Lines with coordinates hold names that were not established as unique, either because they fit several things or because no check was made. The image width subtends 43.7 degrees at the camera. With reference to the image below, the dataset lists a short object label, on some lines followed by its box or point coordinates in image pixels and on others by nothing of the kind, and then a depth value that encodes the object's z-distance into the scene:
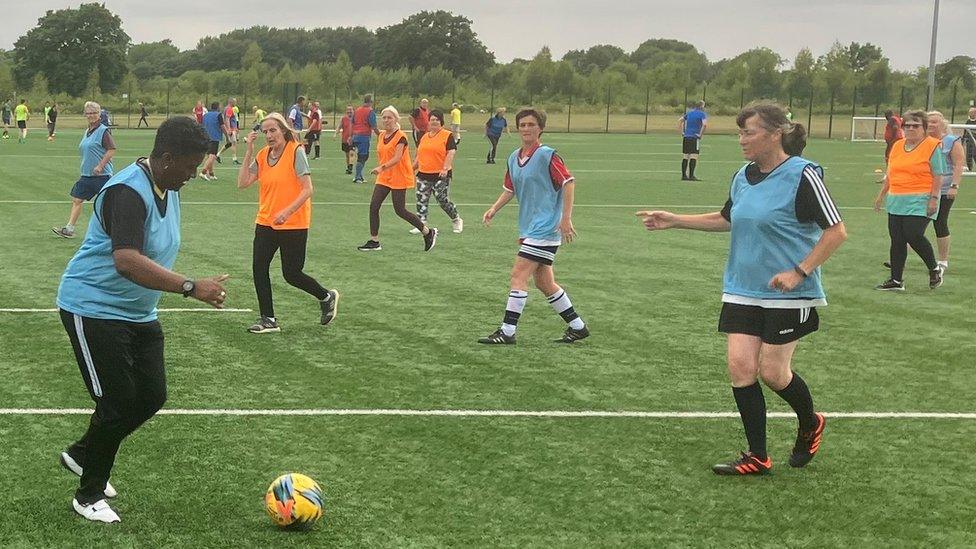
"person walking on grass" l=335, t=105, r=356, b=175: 31.31
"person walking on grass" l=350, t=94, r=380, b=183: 28.05
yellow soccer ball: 5.53
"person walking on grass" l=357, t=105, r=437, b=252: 16.27
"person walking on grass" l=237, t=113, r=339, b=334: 10.28
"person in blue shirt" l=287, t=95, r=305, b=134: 34.22
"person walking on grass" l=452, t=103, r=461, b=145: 45.31
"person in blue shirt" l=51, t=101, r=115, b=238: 15.88
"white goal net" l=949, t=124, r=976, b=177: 28.64
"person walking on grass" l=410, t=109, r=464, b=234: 18.70
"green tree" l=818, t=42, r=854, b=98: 74.19
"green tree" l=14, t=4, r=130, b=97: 112.25
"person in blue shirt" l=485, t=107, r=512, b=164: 37.72
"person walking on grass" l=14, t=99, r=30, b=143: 50.48
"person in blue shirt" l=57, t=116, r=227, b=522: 5.21
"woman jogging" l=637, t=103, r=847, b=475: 6.30
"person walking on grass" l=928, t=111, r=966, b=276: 13.69
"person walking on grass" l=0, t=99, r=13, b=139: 54.09
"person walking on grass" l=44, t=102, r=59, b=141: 50.25
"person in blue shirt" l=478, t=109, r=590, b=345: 9.91
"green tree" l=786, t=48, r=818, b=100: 76.21
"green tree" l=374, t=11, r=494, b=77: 125.56
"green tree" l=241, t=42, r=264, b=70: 121.61
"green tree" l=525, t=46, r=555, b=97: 85.75
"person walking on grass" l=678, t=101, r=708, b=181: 29.86
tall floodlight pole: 43.14
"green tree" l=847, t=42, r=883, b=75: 124.65
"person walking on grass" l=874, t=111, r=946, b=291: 12.93
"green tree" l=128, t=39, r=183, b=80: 143.93
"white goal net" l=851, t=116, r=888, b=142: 62.94
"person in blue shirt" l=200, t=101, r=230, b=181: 30.17
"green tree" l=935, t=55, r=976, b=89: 87.76
